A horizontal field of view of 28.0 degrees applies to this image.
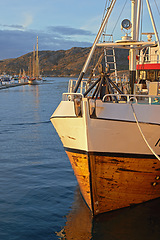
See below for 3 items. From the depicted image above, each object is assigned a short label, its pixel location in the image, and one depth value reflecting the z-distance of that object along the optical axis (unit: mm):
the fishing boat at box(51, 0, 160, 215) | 9234
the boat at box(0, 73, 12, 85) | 123562
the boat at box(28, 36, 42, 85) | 122062
